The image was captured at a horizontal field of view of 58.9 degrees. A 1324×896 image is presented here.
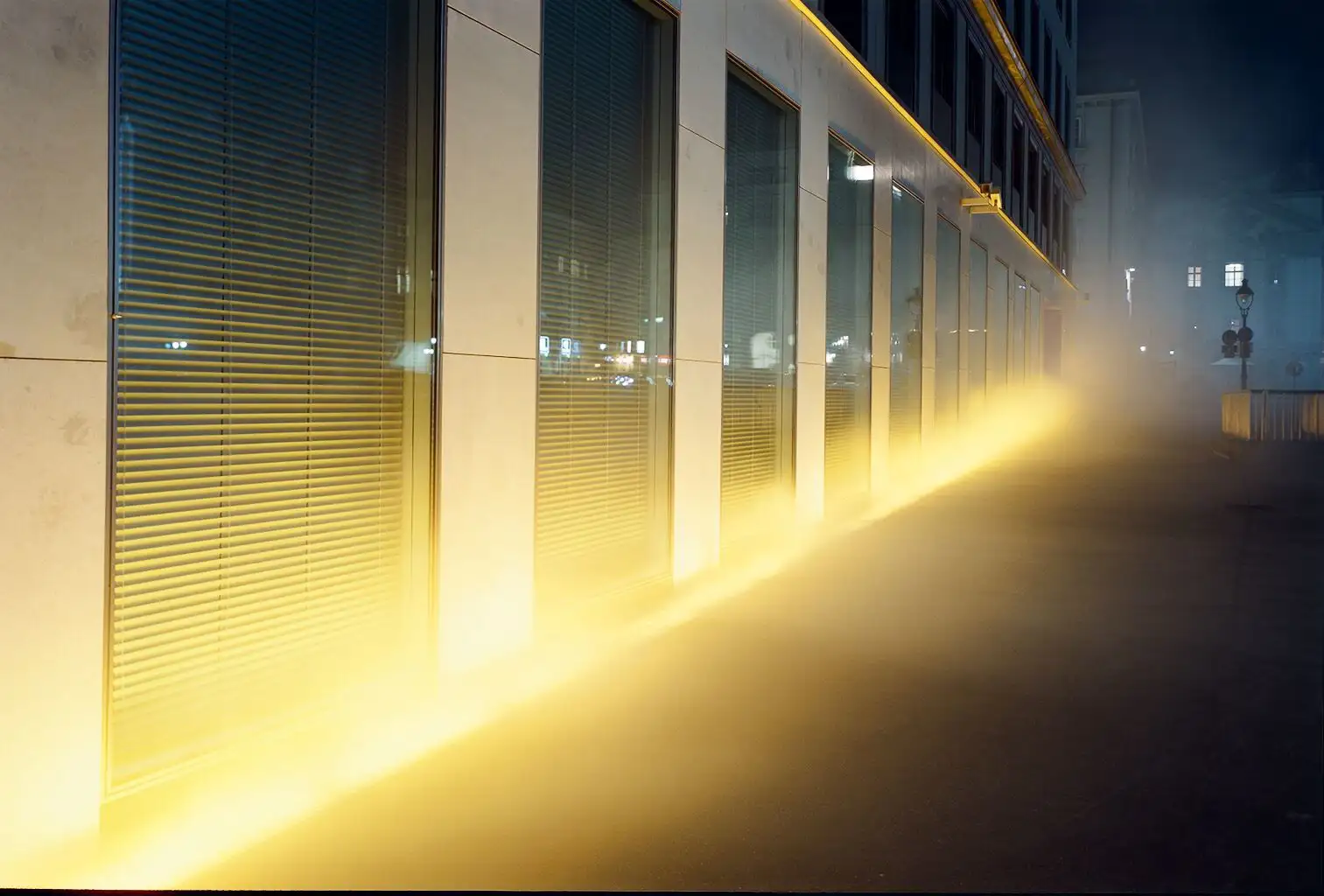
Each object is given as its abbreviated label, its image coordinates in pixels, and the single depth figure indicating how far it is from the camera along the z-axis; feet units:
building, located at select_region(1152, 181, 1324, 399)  367.45
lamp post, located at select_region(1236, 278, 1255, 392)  117.60
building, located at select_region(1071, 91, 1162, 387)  213.87
